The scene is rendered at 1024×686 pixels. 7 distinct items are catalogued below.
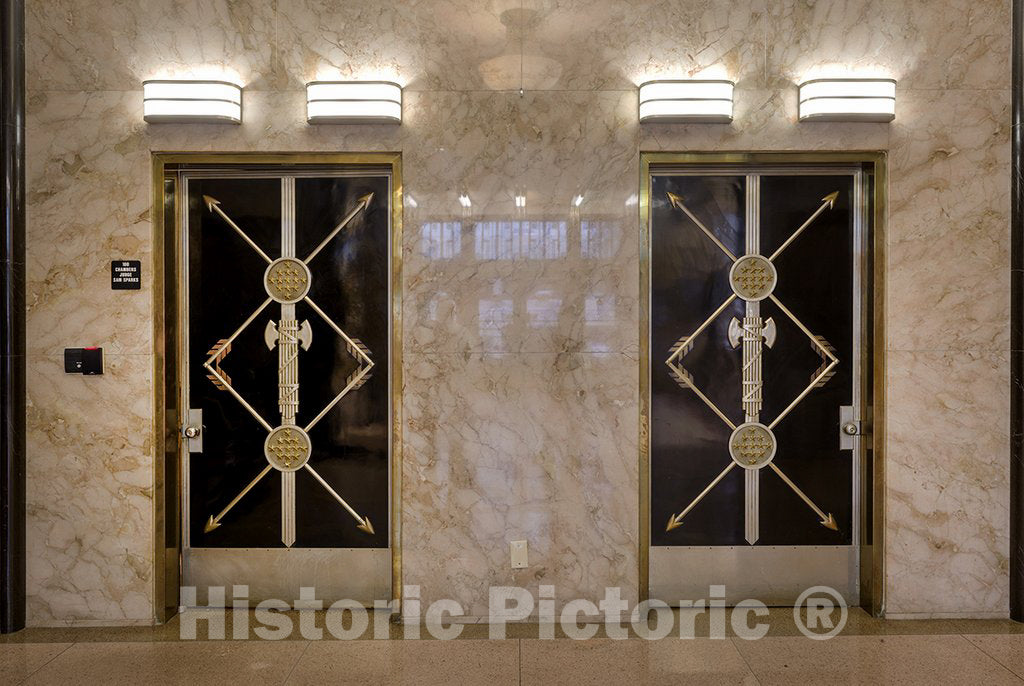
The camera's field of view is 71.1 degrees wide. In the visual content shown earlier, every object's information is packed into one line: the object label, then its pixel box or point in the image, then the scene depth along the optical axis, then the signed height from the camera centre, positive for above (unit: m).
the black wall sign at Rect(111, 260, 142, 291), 3.09 +0.24
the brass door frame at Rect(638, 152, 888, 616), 3.13 -0.01
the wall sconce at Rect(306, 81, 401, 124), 3.00 +0.97
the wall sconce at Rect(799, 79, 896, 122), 3.01 +0.98
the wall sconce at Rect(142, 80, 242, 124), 3.00 +0.97
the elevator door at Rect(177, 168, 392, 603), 3.24 -0.24
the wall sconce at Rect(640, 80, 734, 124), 3.01 +0.97
